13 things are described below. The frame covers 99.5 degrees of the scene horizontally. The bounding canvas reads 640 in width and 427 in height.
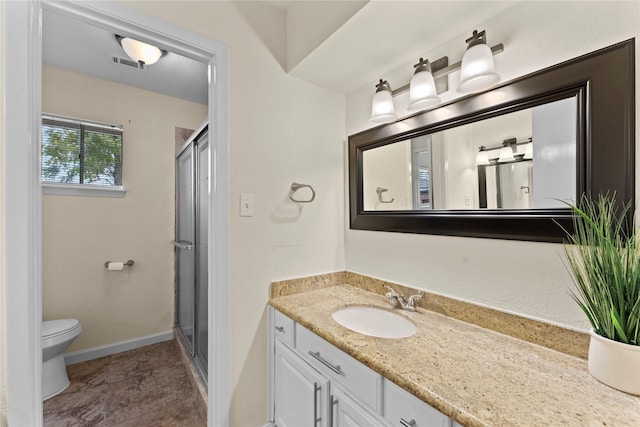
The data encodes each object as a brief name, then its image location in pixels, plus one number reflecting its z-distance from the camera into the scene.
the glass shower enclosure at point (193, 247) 1.90
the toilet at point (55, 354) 1.77
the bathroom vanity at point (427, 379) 0.63
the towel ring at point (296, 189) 1.54
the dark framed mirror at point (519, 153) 0.79
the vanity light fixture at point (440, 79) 0.99
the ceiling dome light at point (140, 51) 1.68
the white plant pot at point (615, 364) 0.65
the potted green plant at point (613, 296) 0.66
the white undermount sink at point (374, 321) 1.20
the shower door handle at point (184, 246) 2.21
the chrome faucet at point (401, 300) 1.28
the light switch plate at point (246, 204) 1.39
